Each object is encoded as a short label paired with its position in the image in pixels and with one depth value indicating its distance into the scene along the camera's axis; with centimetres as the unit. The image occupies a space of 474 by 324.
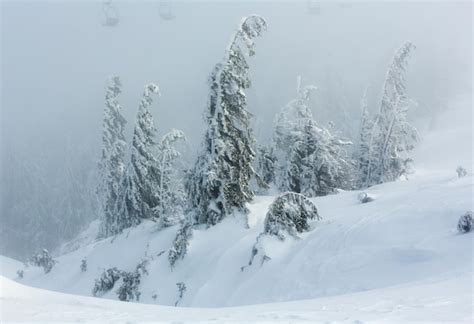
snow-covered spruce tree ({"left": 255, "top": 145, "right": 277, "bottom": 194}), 3394
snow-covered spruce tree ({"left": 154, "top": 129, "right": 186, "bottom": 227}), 2422
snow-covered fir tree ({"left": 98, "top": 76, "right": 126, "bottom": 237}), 3484
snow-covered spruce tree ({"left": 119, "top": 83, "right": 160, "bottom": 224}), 2948
